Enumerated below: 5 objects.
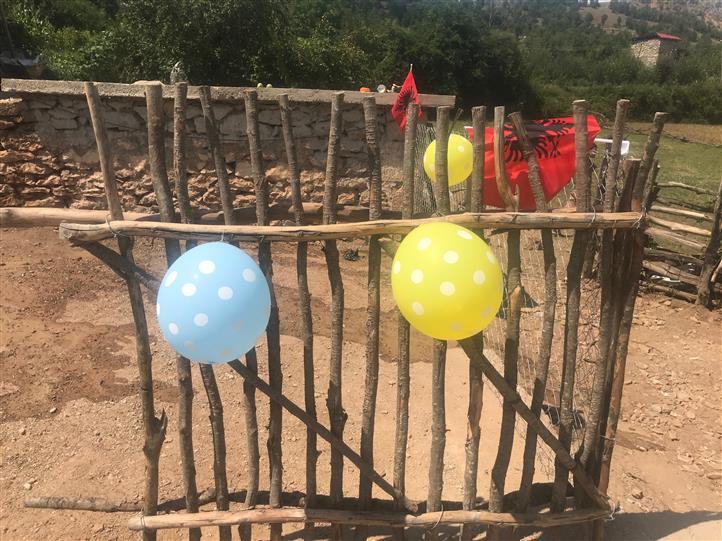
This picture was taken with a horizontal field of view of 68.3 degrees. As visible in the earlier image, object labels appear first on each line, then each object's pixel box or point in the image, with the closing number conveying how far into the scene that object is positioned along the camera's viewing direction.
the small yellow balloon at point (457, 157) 3.88
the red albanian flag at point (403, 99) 5.33
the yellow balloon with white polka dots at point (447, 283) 1.79
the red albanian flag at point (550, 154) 4.02
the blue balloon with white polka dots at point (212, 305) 1.84
